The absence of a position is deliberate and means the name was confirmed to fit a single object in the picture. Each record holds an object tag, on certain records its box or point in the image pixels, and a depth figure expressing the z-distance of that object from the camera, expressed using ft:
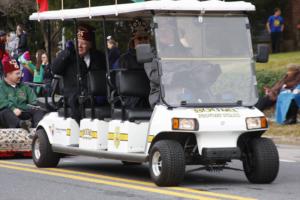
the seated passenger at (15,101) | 55.83
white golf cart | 39.83
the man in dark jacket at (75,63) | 48.19
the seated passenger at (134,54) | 44.04
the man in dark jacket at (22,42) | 96.07
